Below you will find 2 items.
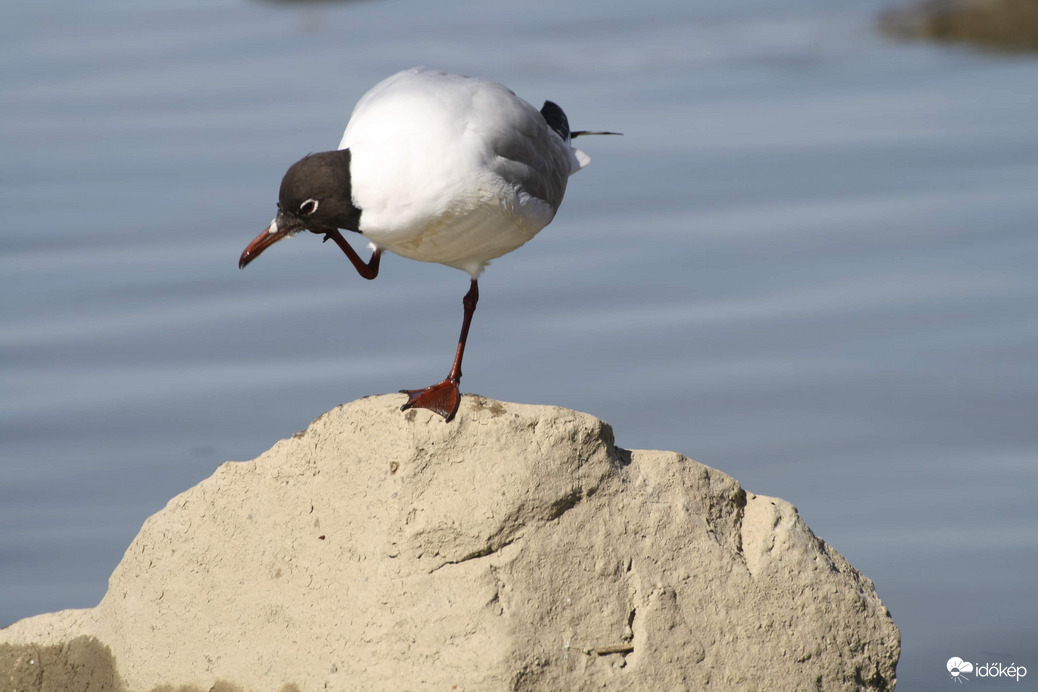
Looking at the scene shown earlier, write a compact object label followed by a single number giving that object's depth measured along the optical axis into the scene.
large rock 11.45
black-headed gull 12.20
